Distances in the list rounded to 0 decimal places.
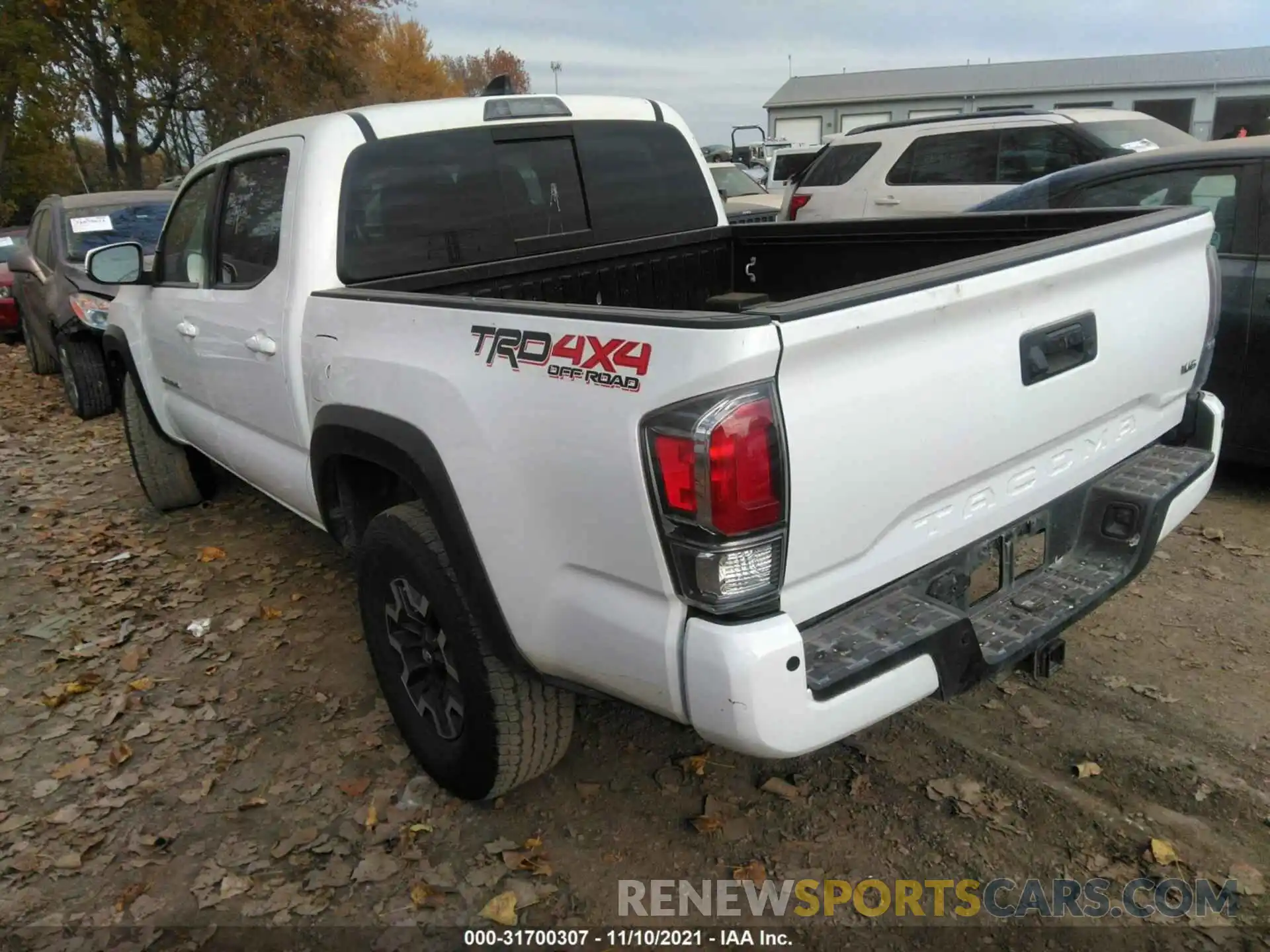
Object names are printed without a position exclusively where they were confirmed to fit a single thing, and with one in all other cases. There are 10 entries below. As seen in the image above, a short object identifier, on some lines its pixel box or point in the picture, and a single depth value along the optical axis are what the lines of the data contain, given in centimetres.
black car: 434
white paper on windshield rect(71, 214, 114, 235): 827
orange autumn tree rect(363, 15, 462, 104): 4603
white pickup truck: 188
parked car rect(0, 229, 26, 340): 1253
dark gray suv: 777
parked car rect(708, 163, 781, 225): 1202
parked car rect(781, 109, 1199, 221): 898
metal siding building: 2941
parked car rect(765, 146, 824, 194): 2010
